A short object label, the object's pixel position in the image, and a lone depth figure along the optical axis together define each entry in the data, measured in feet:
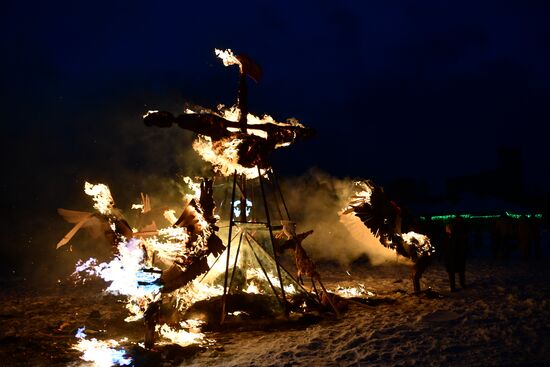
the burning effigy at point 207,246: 22.09
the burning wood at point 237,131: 24.85
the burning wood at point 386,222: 28.68
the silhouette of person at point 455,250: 32.78
